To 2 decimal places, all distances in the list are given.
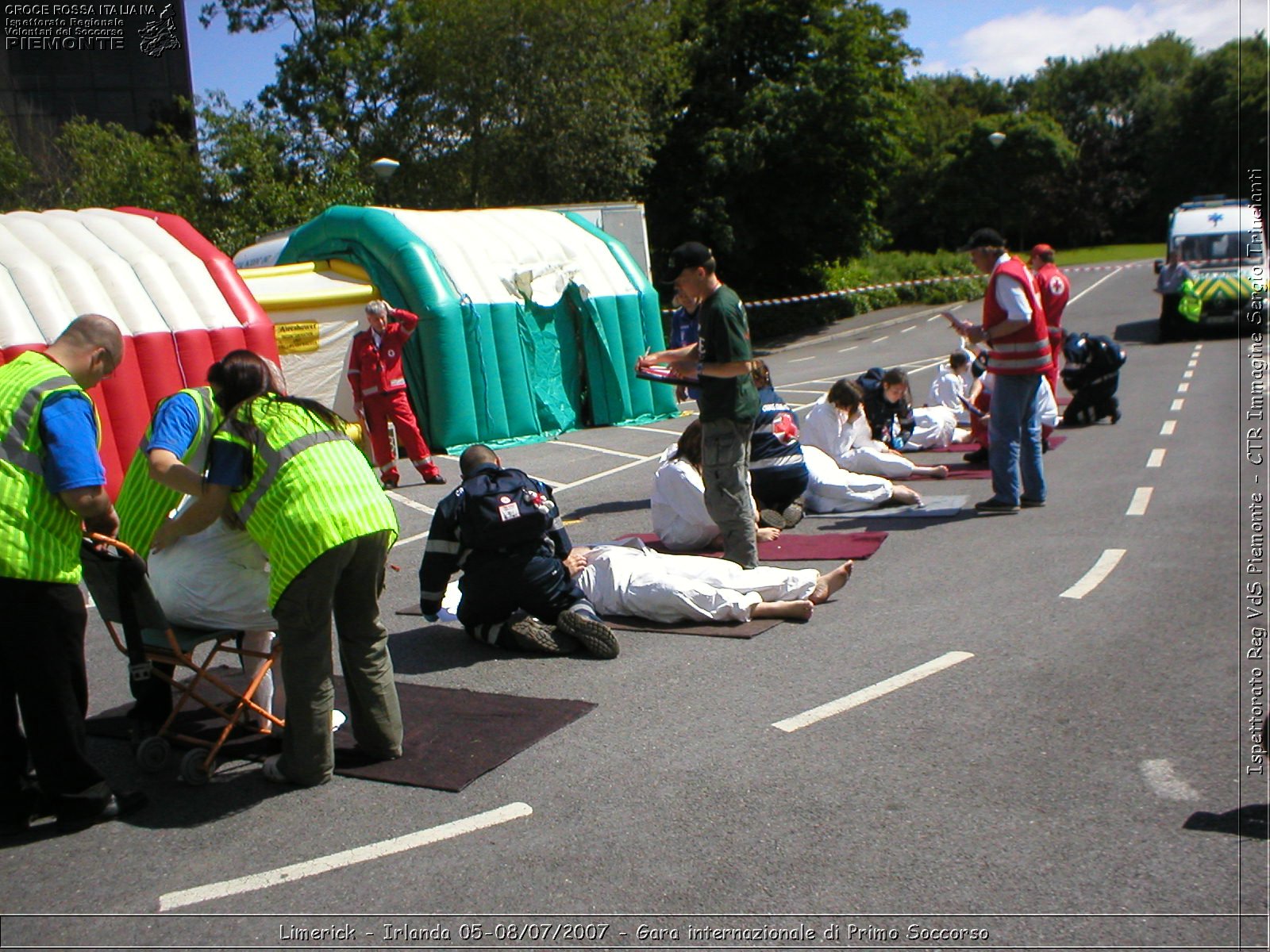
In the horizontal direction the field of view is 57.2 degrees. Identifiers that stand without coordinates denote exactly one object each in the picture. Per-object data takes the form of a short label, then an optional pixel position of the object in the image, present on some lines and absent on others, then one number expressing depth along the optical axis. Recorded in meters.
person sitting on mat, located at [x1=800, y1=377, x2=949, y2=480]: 10.98
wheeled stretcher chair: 4.72
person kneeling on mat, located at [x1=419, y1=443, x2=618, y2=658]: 6.26
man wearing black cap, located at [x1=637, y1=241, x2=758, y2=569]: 7.50
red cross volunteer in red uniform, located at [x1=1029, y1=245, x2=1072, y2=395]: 13.44
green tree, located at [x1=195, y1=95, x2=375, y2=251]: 27.78
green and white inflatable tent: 14.96
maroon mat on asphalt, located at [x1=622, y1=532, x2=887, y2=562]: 8.51
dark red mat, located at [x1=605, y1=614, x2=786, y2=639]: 6.62
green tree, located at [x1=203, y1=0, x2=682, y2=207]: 30.23
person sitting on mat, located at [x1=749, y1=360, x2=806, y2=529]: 9.49
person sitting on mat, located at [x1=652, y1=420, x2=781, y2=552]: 8.48
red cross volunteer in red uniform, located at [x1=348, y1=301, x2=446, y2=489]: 12.69
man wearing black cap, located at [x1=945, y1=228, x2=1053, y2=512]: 9.62
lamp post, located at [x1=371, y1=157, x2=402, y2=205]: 24.56
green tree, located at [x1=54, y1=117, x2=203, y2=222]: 26.67
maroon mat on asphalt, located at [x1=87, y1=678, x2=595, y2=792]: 4.85
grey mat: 9.95
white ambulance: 24.94
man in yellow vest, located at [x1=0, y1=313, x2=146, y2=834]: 4.24
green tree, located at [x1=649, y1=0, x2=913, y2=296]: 34.72
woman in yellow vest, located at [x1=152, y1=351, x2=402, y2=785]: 4.49
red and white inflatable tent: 11.38
